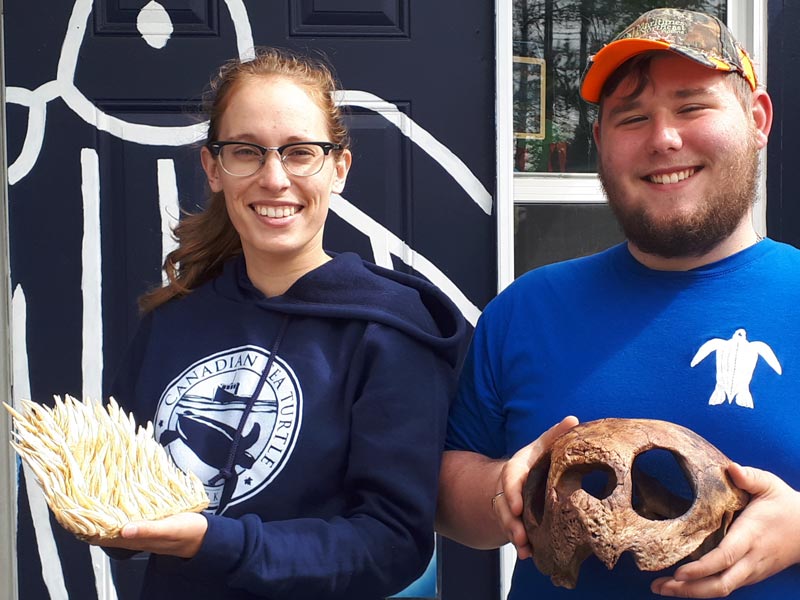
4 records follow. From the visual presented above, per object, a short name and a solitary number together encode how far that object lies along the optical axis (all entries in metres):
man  1.49
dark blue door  3.08
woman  1.52
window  3.31
